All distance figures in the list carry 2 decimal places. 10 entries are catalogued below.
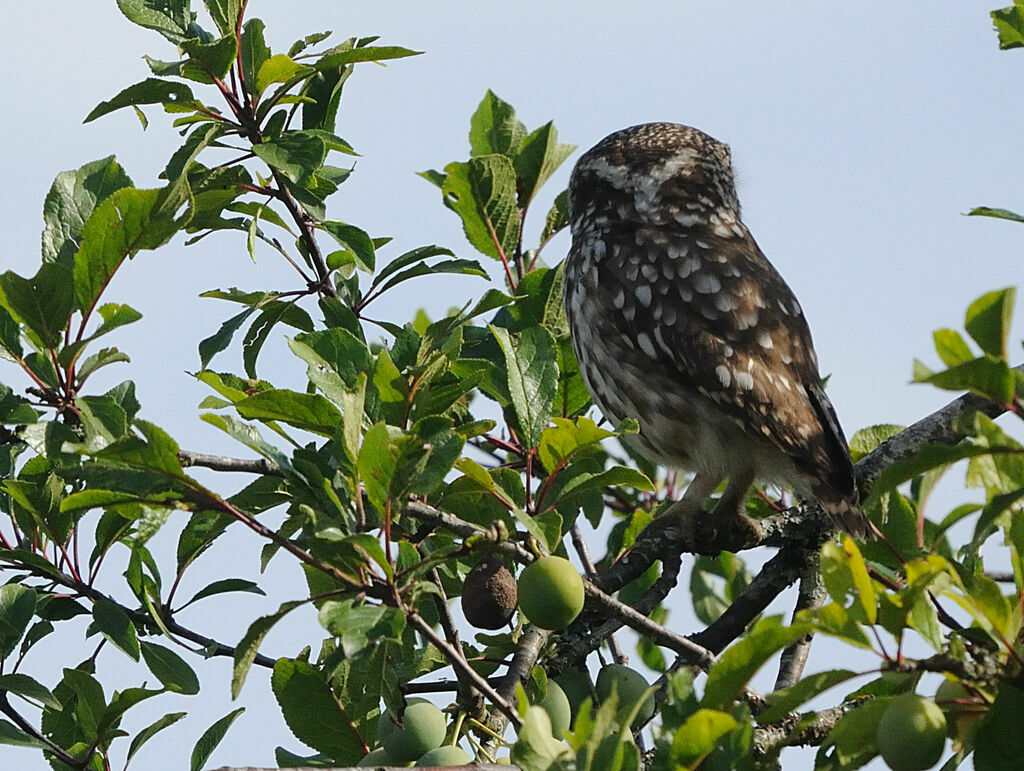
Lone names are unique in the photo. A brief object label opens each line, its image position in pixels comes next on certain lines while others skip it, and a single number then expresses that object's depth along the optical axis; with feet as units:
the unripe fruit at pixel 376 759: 16.21
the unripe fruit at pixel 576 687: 18.57
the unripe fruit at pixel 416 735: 15.72
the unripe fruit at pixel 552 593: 14.84
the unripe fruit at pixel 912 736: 11.82
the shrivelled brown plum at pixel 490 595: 17.15
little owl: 26.30
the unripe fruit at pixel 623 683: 17.30
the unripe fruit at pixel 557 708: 17.00
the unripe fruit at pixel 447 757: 14.83
